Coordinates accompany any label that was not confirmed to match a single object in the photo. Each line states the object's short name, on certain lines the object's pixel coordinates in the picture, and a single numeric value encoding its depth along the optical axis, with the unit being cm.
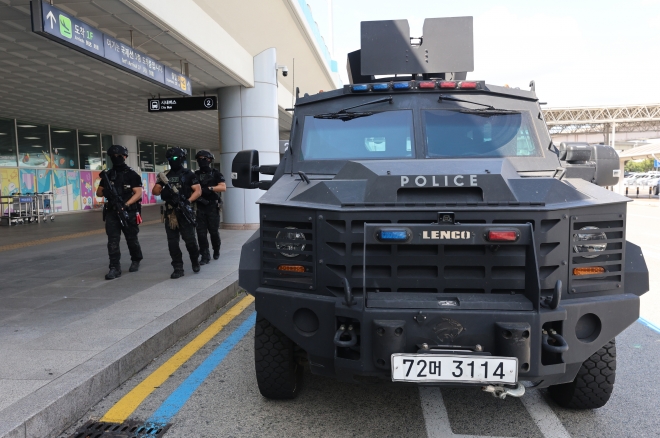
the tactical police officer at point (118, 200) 714
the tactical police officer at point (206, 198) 838
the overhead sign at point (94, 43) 607
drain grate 312
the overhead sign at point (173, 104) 1239
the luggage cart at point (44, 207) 1834
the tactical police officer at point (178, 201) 715
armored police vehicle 268
